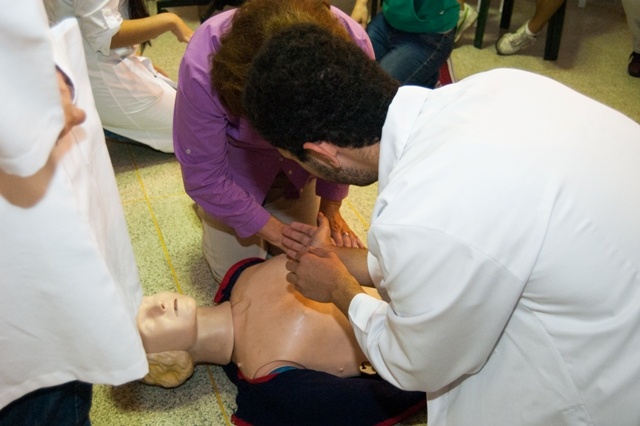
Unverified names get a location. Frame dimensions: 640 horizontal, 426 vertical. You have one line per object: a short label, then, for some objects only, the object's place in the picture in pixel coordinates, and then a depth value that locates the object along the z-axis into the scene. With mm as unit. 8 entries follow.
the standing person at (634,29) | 3094
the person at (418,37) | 2420
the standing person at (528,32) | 3252
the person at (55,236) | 628
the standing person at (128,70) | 2045
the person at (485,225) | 876
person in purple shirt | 1304
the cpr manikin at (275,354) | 1405
